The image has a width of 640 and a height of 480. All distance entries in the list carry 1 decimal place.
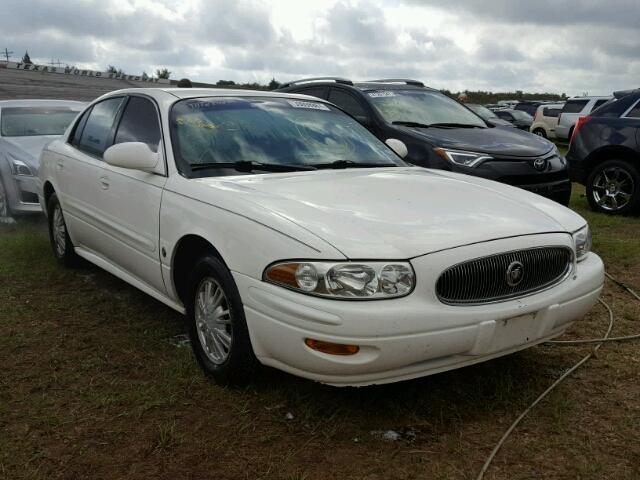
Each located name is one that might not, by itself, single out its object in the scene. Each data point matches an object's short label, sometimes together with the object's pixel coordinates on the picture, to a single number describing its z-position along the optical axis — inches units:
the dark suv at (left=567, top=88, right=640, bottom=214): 325.1
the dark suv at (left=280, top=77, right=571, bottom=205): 268.4
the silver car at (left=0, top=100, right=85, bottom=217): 299.9
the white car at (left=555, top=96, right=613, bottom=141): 828.2
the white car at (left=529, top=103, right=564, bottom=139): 944.0
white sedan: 109.7
